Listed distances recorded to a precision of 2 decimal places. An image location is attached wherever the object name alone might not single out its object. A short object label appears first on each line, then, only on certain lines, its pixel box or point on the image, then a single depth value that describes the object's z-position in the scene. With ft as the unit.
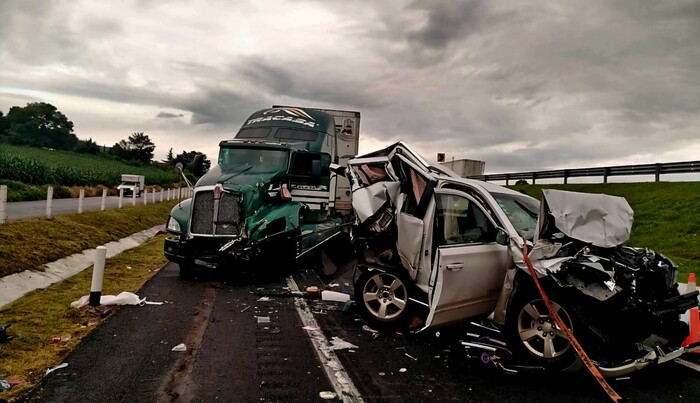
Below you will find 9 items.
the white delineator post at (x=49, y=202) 45.20
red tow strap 14.76
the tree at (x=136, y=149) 327.47
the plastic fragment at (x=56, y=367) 15.48
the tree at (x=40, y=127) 319.68
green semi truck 33.40
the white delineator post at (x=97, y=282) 23.88
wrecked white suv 15.96
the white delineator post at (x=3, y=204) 35.83
